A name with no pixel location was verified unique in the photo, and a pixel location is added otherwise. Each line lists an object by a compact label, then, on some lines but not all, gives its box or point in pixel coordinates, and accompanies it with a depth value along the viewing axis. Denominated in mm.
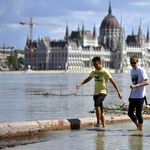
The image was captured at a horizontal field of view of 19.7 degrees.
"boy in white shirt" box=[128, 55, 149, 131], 9633
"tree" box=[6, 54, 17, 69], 193625
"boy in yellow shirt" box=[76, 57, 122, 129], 10305
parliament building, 183500
